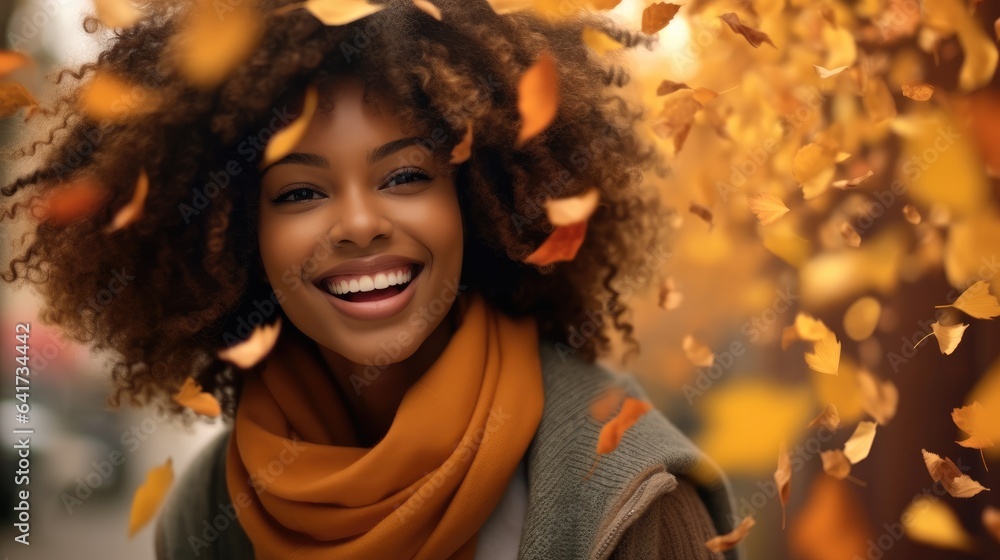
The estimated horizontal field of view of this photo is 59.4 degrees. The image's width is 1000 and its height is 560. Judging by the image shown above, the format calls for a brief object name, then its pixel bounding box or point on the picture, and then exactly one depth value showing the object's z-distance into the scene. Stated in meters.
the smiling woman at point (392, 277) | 1.31
